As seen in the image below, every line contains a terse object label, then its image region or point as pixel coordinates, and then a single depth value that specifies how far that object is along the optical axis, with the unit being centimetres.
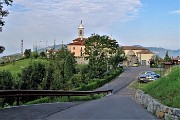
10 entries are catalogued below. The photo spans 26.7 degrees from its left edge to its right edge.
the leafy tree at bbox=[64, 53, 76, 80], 6739
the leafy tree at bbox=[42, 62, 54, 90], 5779
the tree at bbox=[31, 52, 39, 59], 11675
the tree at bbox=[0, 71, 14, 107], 4838
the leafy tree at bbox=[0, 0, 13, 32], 1580
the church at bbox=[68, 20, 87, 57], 16450
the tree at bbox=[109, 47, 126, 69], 9934
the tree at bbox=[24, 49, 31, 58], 12683
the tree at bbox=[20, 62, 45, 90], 5666
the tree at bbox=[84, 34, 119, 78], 9111
